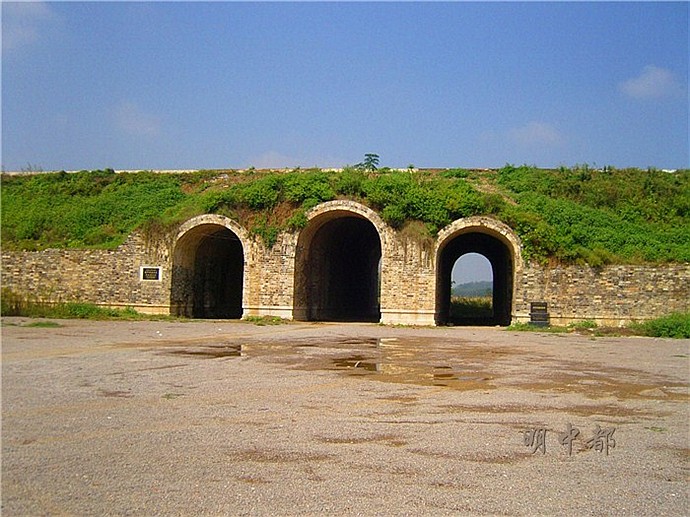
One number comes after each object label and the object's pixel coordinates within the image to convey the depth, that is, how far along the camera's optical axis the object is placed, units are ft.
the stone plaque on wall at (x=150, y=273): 80.07
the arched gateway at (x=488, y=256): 74.72
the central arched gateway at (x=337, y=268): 81.80
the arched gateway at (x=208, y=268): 80.53
